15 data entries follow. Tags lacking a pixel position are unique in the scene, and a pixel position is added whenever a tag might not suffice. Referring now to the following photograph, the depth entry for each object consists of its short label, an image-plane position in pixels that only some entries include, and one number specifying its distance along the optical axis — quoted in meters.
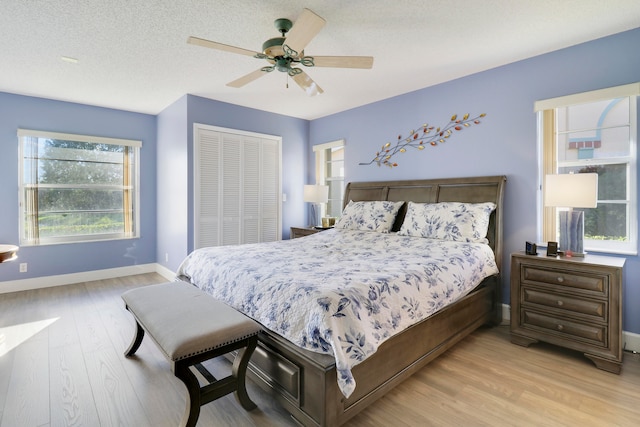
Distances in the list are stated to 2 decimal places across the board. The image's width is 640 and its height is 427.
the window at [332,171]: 5.04
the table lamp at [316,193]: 4.77
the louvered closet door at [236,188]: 4.28
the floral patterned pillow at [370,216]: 3.68
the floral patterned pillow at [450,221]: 3.01
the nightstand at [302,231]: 4.52
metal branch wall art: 3.54
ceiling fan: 1.96
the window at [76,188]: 4.23
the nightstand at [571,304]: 2.25
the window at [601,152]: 2.61
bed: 1.56
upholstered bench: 1.58
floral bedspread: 1.59
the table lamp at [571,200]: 2.44
